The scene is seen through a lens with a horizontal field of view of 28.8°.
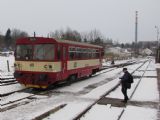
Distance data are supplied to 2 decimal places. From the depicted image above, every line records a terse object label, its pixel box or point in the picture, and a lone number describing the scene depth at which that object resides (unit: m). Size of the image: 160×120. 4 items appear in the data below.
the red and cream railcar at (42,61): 16.08
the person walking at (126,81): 13.21
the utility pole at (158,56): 62.43
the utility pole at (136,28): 80.44
